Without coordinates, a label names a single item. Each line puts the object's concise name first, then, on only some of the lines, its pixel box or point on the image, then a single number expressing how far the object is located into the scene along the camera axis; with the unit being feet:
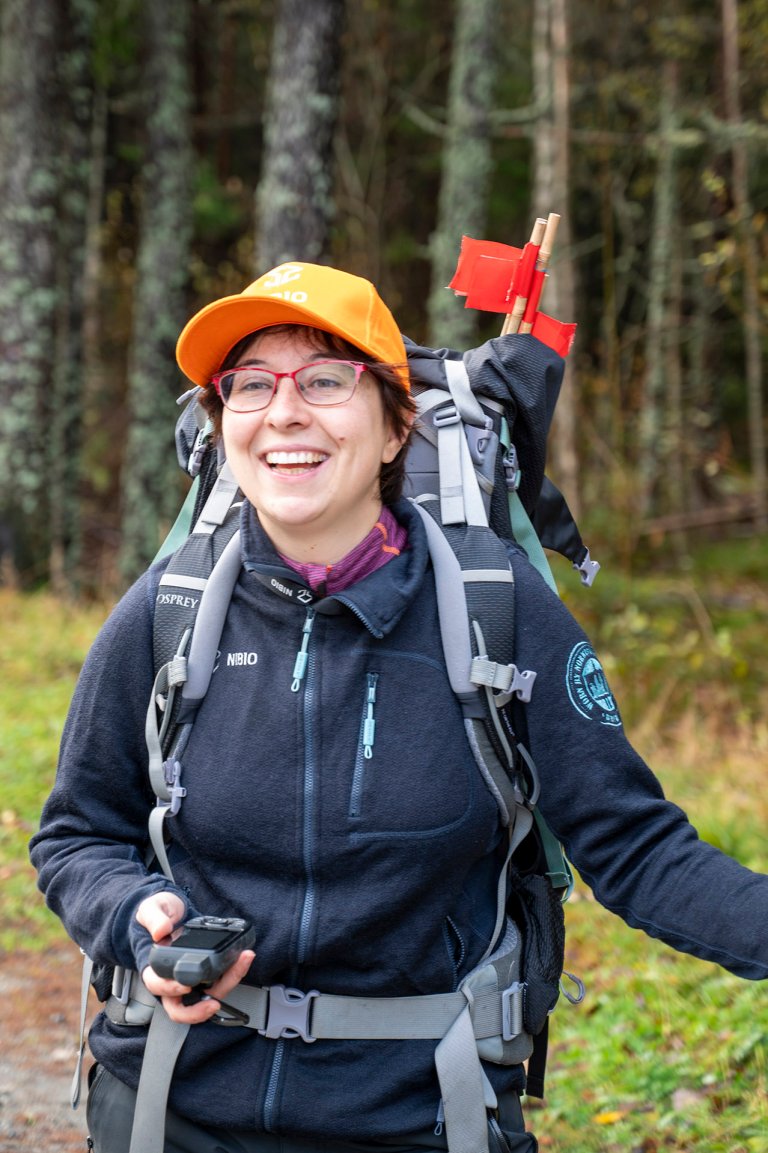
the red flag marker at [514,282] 8.65
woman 6.67
